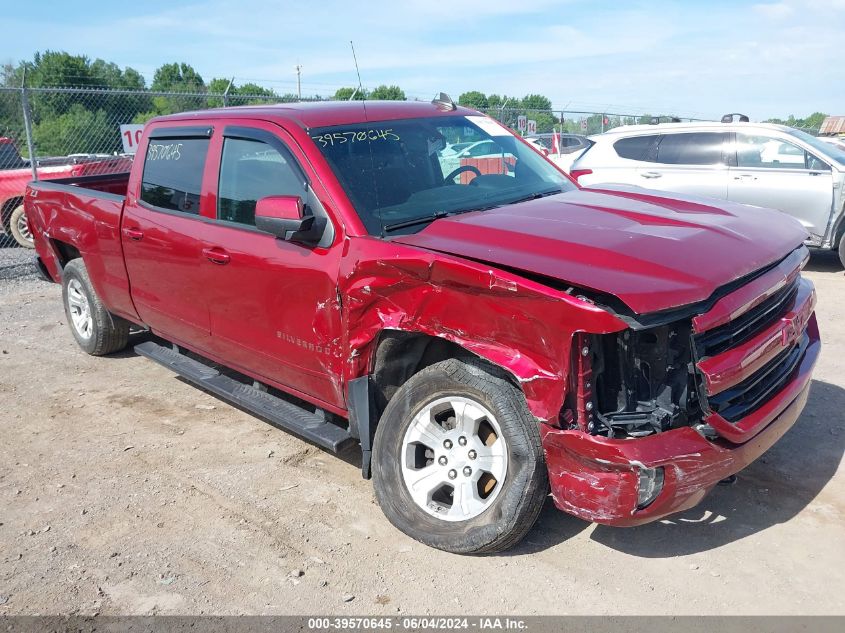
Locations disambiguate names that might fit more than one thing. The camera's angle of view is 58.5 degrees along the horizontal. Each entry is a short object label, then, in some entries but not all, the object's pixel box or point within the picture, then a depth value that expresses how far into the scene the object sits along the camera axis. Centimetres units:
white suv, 896
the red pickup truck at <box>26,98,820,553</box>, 291
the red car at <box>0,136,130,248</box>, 1169
